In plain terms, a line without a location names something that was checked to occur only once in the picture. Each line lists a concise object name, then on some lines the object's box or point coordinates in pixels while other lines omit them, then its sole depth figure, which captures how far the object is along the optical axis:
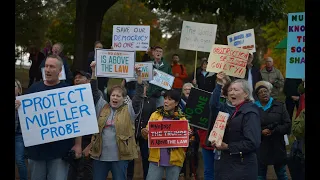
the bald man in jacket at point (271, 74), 12.85
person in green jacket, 10.93
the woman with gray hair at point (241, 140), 6.64
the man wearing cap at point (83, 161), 8.73
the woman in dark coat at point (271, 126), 8.81
